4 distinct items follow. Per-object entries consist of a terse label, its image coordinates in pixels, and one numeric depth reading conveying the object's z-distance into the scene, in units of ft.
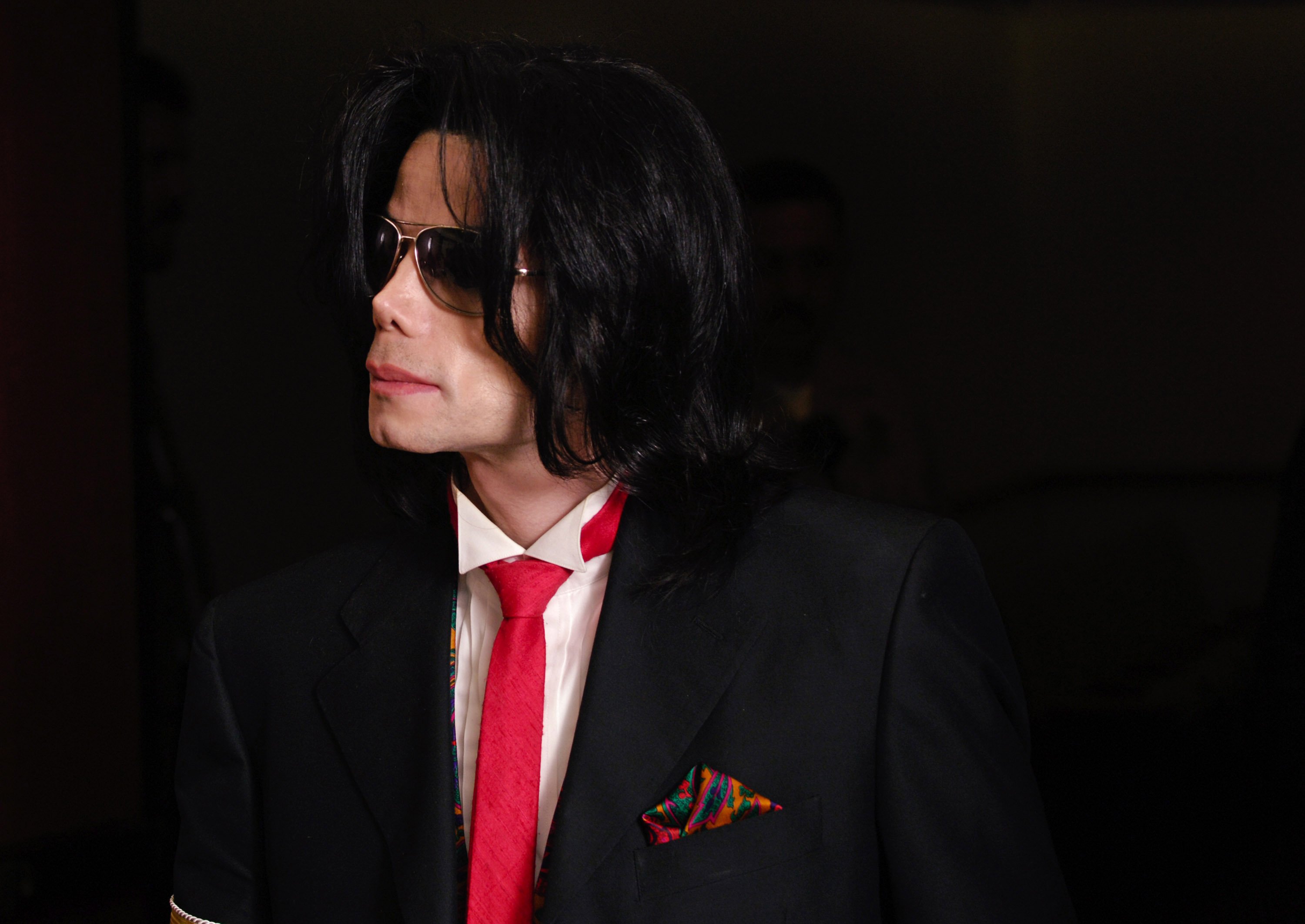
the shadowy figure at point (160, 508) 9.91
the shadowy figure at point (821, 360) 10.09
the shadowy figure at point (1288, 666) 9.32
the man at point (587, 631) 8.16
